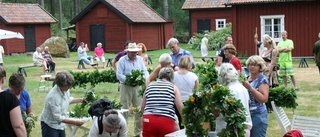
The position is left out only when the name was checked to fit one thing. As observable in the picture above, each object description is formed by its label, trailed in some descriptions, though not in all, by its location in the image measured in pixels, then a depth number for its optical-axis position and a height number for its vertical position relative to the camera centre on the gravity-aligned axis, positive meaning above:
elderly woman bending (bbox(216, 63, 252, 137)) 4.60 -0.51
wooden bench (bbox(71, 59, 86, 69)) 19.93 -0.91
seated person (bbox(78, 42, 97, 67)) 19.90 -0.47
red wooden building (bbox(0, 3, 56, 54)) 28.39 +1.73
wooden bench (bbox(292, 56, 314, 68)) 17.44 -0.92
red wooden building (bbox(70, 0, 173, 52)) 27.78 +1.55
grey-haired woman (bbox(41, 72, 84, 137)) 5.02 -0.78
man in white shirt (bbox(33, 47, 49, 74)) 18.28 -0.53
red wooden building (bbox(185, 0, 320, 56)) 19.26 +1.06
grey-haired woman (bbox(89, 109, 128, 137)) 4.28 -0.87
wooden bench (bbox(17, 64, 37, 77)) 17.31 -0.94
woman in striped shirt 5.11 -0.78
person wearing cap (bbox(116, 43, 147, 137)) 7.68 -0.56
